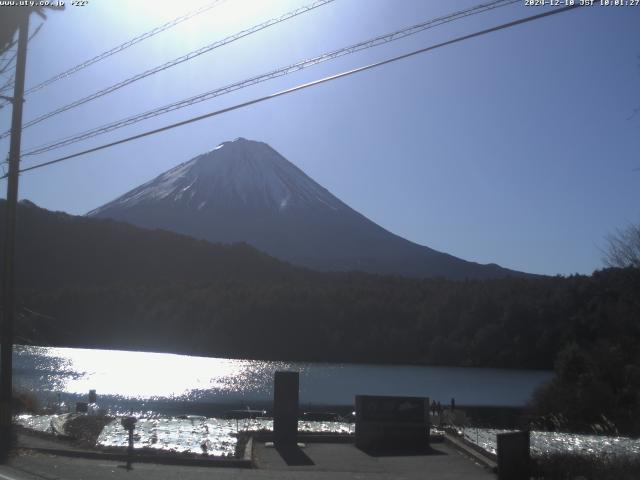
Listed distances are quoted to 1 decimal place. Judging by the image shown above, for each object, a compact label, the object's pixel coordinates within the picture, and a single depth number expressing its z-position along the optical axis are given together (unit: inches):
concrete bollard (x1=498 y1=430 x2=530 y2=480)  498.0
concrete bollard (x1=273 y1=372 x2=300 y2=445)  661.9
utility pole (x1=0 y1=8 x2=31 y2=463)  658.8
